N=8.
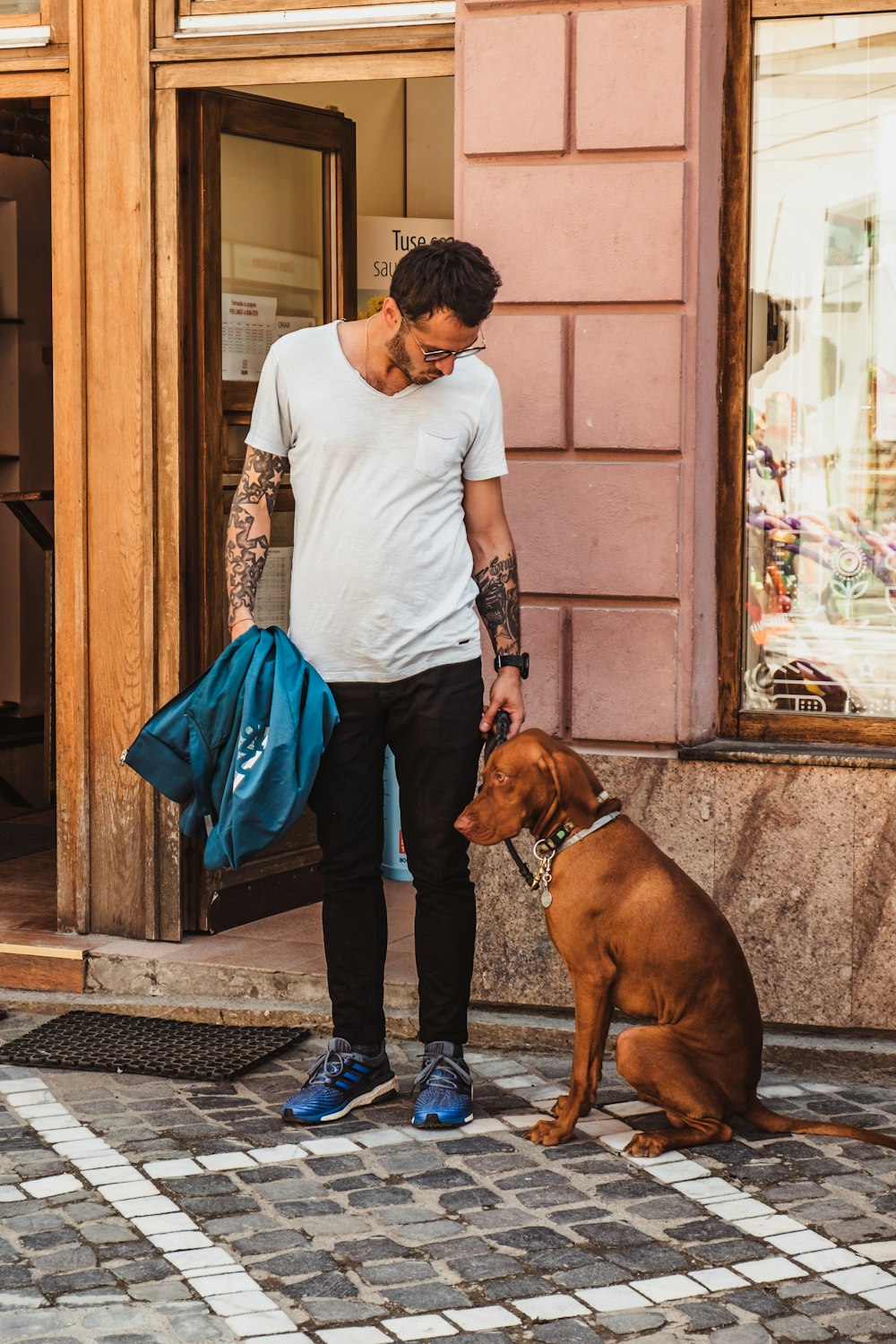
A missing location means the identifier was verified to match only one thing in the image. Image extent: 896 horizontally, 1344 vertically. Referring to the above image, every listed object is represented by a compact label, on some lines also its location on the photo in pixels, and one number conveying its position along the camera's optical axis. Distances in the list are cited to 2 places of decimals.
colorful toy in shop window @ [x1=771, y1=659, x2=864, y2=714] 5.70
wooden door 6.19
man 4.61
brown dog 4.55
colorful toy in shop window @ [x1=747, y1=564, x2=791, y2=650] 5.78
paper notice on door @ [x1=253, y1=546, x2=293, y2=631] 6.72
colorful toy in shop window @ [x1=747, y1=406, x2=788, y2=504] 5.71
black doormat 5.29
